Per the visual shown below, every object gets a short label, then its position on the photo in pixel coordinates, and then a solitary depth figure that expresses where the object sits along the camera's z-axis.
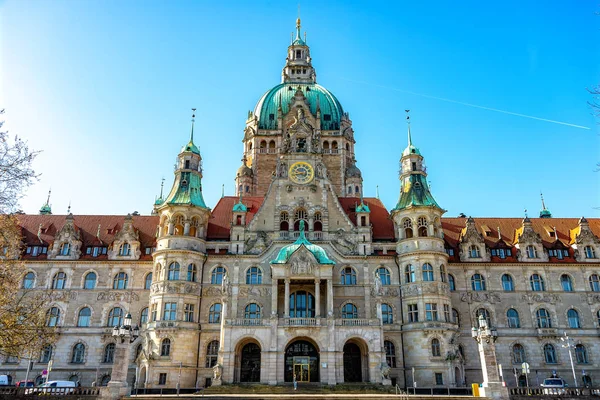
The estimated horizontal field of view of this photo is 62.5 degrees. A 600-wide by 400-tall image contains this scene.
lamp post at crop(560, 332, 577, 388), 42.44
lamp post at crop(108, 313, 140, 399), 32.91
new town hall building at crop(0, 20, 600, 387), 41.09
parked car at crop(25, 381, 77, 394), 32.50
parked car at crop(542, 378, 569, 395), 34.21
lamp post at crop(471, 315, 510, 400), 33.25
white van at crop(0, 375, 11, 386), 40.50
